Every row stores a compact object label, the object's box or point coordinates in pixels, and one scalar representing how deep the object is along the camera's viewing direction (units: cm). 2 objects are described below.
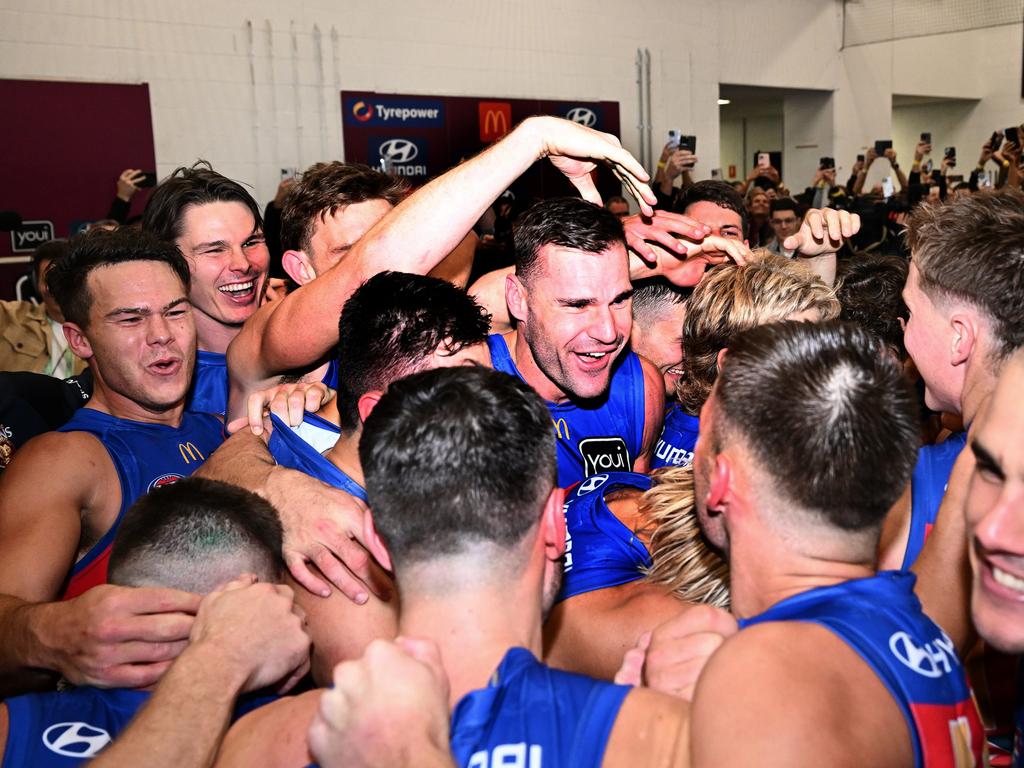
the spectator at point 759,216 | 1074
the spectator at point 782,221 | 904
